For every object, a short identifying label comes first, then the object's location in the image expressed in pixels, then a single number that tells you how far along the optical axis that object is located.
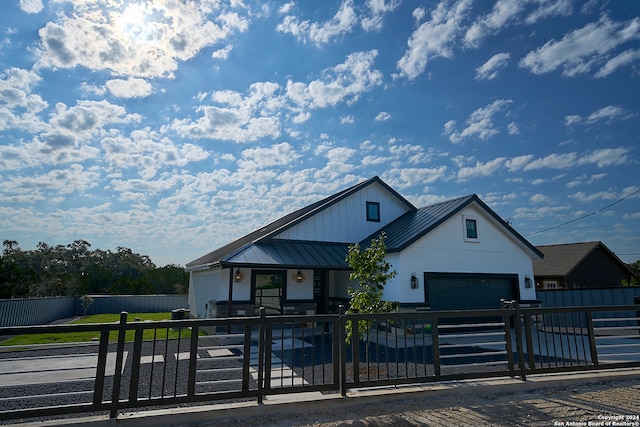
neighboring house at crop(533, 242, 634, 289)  21.62
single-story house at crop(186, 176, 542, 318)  12.33
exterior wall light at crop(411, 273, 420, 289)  12.20
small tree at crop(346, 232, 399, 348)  7.56
